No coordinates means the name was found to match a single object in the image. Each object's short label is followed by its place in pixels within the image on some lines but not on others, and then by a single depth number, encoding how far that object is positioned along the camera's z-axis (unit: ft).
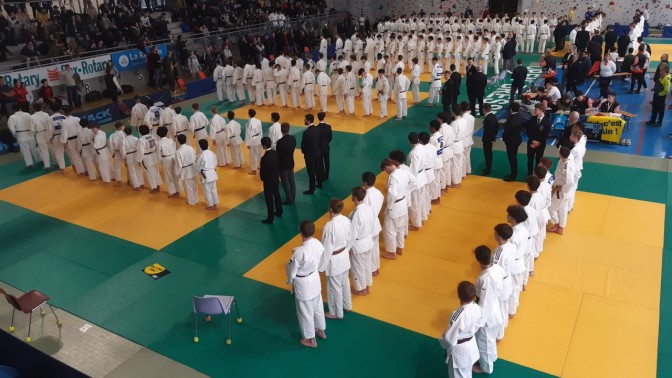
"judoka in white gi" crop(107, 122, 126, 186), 38.24
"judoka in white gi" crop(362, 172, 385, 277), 24.74
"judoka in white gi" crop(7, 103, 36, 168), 43.83
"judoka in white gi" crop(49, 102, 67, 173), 43.04
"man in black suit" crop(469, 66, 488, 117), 49.42
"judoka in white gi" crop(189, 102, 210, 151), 42.17
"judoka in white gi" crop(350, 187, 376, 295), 23.41
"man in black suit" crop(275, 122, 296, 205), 34.63
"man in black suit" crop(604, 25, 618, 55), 74.28
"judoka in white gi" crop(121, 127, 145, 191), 38.04
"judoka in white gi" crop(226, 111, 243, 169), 40.52
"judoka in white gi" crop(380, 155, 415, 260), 26.13
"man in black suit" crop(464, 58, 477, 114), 49.90
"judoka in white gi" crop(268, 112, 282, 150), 37.78
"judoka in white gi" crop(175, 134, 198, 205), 34.40
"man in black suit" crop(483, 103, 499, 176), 37.06
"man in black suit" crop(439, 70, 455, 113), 50.88
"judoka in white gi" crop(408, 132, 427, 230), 29.14
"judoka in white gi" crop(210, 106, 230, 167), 41.27
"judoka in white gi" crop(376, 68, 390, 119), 52.26
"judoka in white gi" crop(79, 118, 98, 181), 40.60
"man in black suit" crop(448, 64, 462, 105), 50.83
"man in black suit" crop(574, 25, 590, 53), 72.28
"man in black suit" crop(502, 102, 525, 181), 36.27
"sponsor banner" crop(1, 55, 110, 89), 57.11
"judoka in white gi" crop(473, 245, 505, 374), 19.08
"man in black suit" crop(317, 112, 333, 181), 36.99
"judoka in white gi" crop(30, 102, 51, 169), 43.65
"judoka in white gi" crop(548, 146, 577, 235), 28.78
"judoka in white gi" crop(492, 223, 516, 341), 20.25
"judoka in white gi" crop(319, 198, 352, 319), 21.83
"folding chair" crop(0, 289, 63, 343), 23.04
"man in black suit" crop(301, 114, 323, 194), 36.17
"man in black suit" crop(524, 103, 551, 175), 35.60
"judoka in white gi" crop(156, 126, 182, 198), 36.17
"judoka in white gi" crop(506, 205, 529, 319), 21.52
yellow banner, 42.78
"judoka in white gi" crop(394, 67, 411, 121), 50.99
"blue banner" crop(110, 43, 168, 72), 68.18
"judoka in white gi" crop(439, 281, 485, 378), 17.87
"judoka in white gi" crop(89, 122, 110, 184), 39.42
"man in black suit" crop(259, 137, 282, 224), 32.09
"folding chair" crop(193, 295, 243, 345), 21.95
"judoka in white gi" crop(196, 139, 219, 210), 33.37
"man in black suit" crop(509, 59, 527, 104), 50.92
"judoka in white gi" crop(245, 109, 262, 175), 39.55
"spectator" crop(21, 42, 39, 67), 62.80
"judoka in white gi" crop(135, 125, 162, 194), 36.83
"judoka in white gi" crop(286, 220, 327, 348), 20.53
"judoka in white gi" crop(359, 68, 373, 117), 52.60
